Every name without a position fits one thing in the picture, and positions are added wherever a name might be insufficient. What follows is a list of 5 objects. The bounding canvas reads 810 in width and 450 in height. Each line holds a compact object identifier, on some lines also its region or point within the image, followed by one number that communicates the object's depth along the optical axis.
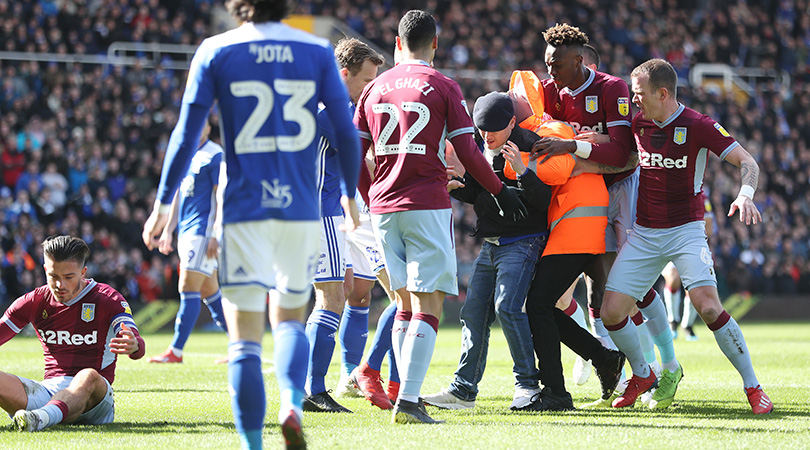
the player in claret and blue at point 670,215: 12.69
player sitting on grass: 11.26
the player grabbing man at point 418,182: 11.08
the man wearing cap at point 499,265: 12.45
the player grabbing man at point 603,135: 13.12
